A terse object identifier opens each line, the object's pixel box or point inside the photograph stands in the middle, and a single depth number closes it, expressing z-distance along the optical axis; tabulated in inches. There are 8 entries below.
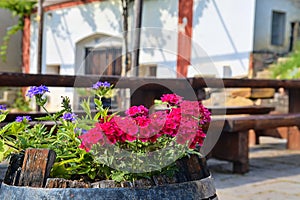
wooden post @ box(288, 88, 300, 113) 235.5
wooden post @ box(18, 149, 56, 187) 56.2
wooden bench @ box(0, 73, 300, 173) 130.6
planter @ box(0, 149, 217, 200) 55.6
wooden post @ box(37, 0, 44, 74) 424.8
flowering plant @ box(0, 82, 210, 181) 59.1
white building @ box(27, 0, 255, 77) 362.0
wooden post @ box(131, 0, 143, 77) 266.5
